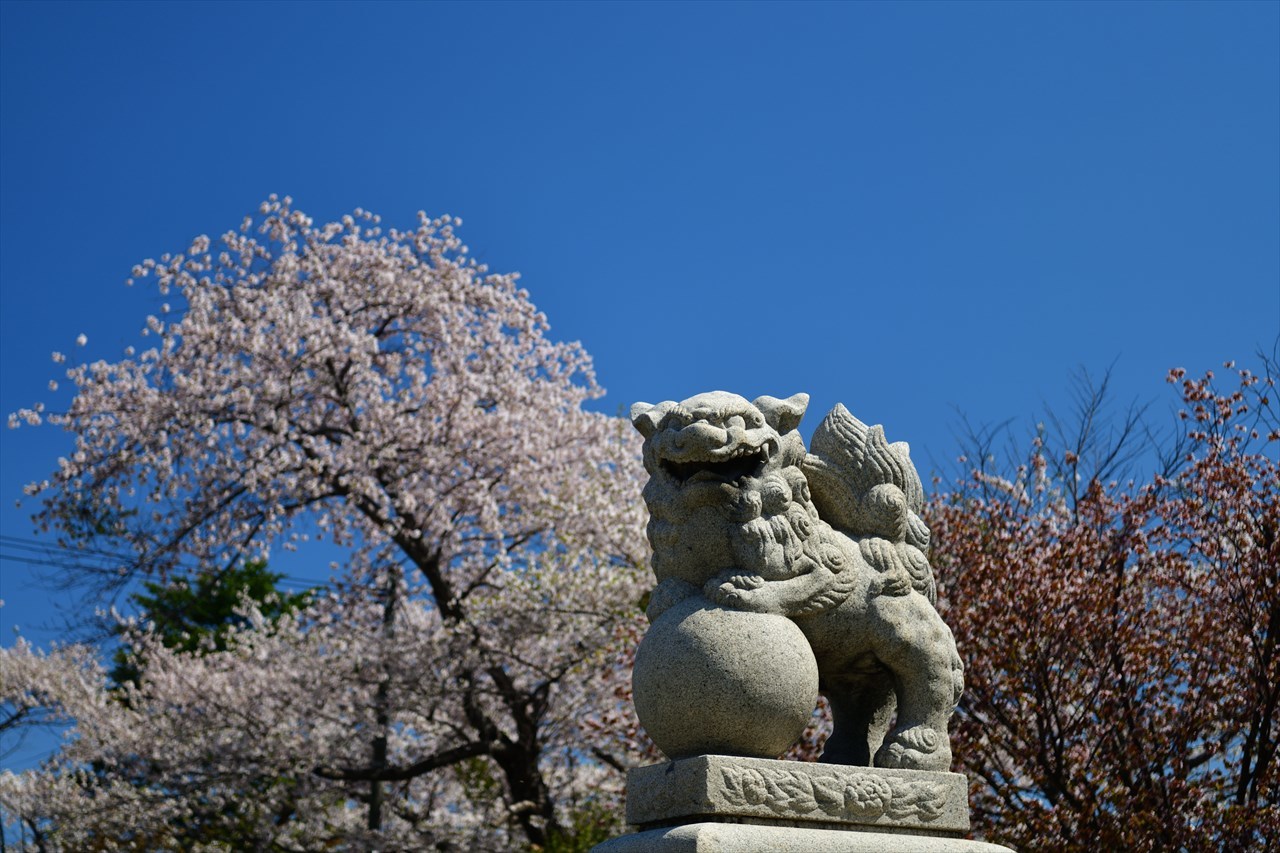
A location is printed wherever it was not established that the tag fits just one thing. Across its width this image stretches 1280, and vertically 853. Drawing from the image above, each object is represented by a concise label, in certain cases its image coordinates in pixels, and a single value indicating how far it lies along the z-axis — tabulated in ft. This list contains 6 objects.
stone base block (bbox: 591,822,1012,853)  13.75
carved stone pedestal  14.15
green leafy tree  85.71
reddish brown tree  28.71
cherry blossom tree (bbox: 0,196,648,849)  43.96
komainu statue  15.57
